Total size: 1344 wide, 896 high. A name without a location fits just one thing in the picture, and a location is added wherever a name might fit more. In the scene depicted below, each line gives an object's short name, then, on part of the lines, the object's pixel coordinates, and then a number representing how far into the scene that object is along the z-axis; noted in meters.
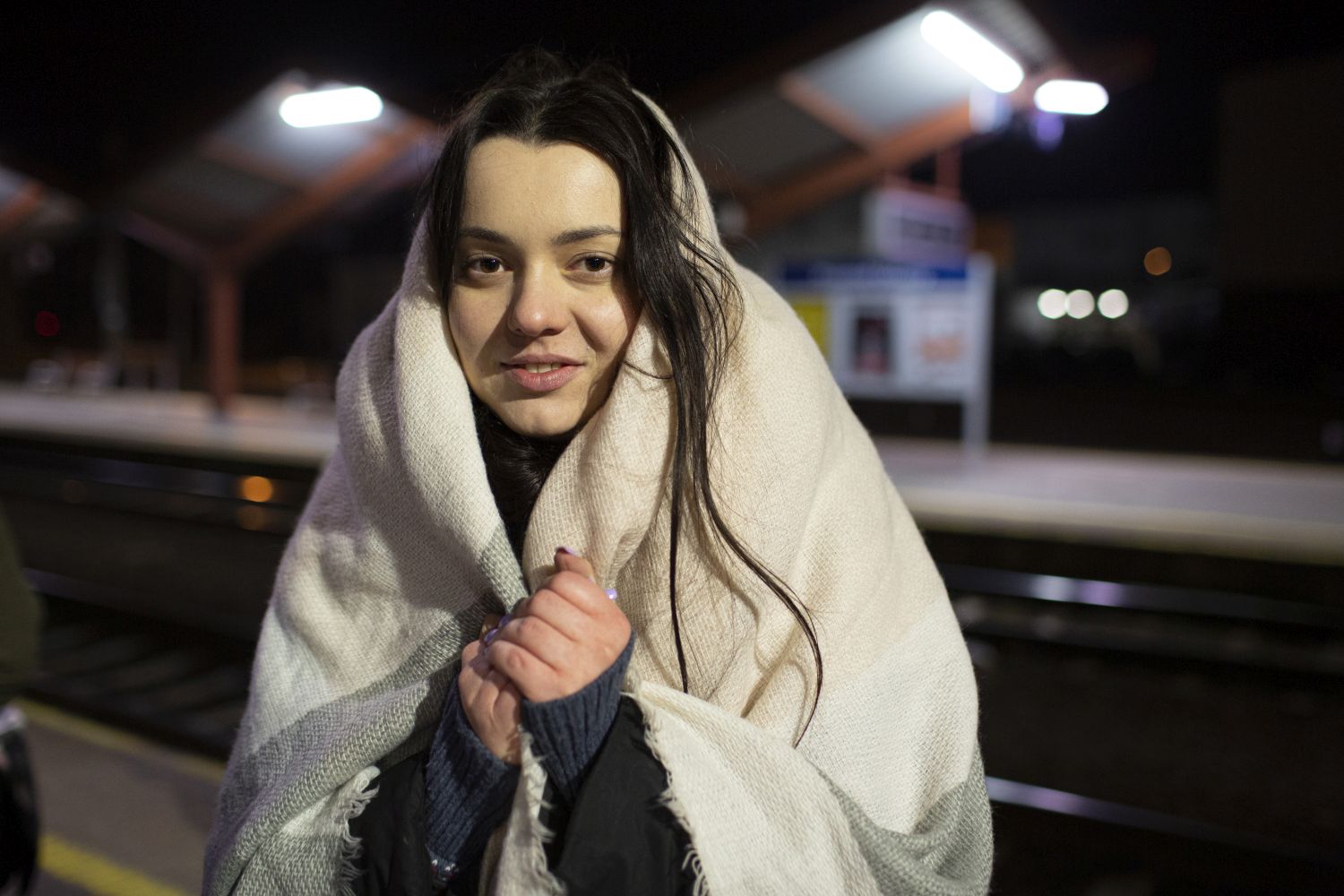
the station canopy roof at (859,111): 10.98
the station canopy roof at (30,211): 20.53
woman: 1.15
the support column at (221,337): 16.30
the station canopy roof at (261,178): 13.31
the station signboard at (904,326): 10.66
